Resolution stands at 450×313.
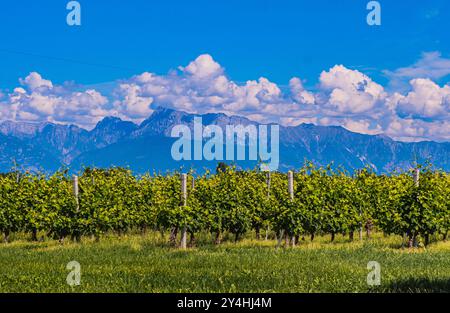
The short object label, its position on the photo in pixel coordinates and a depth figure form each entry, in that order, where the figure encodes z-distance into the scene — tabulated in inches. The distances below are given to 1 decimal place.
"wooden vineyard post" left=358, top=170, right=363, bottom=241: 905.1
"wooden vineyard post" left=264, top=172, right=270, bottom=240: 913.3
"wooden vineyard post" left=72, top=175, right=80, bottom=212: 880.9
